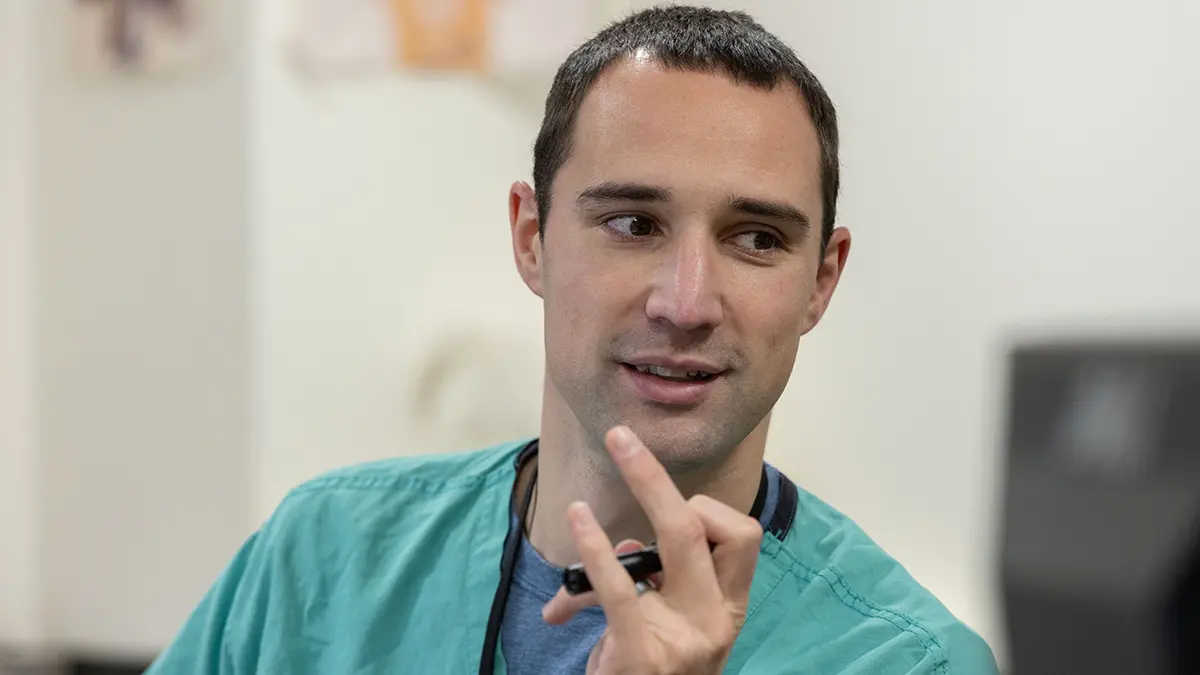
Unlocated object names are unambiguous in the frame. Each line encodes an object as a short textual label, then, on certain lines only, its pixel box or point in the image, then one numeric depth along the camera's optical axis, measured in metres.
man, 1.83
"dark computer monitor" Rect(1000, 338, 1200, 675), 1.13
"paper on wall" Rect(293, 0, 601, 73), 2.38
